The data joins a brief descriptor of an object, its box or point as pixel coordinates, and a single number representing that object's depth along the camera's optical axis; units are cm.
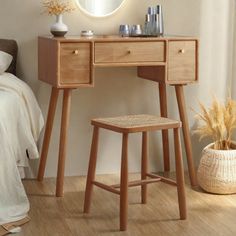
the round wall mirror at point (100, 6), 472
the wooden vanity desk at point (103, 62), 420
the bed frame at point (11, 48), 455
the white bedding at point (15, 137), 368
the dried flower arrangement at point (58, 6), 449
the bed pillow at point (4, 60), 436
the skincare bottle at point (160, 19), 462
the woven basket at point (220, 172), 445
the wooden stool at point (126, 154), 370
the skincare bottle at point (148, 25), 462
